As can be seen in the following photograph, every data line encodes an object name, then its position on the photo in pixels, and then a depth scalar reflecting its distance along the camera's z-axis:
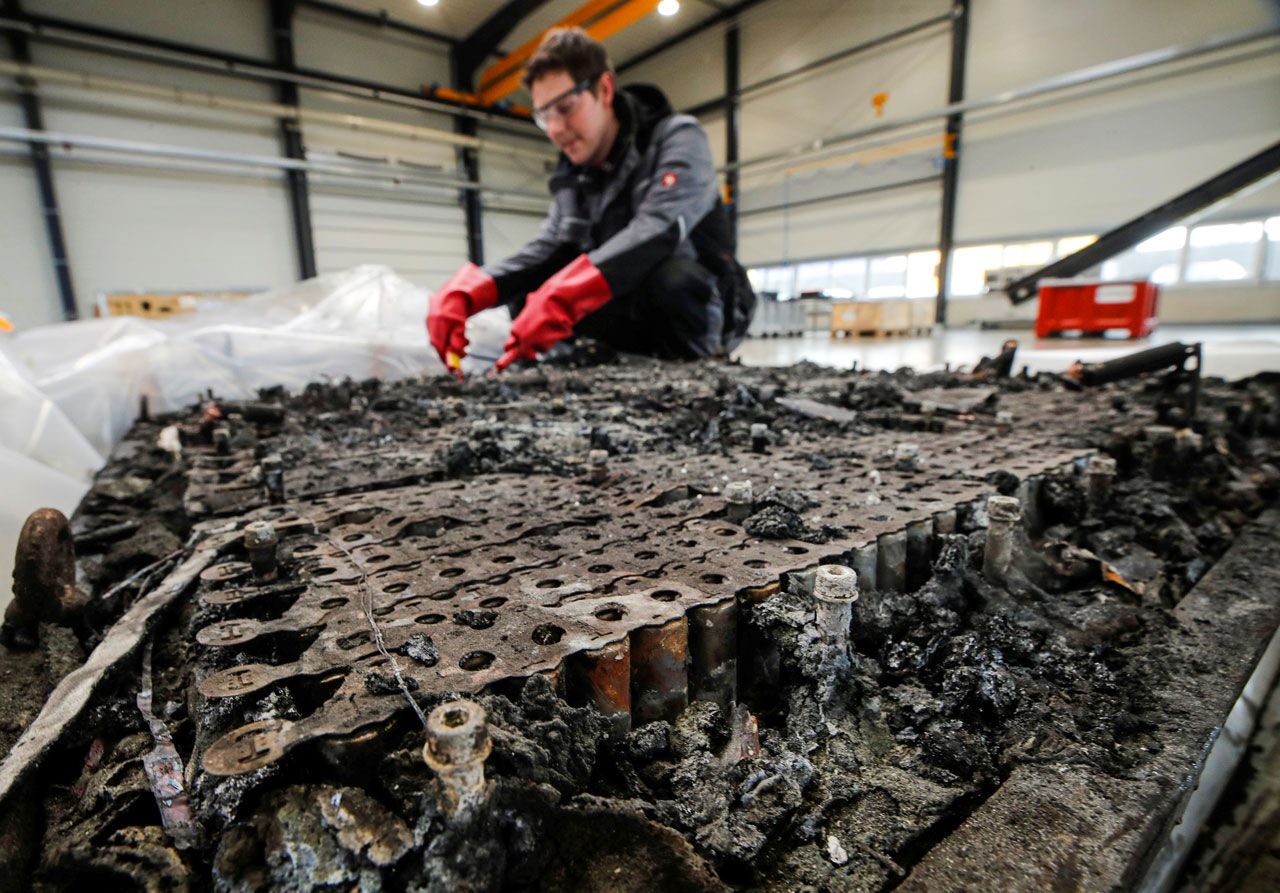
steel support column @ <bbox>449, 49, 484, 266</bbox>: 12.38
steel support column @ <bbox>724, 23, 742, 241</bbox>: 12.86
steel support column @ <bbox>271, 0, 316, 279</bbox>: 10.02
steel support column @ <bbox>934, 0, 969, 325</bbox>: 9.91
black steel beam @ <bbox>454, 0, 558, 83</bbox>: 10.75
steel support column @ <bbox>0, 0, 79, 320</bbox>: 8.06
